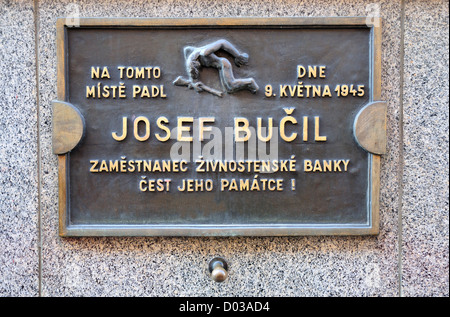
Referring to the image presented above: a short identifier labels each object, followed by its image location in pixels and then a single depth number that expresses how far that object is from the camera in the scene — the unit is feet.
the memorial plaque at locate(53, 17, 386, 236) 8.17
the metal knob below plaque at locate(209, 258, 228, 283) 8.07
